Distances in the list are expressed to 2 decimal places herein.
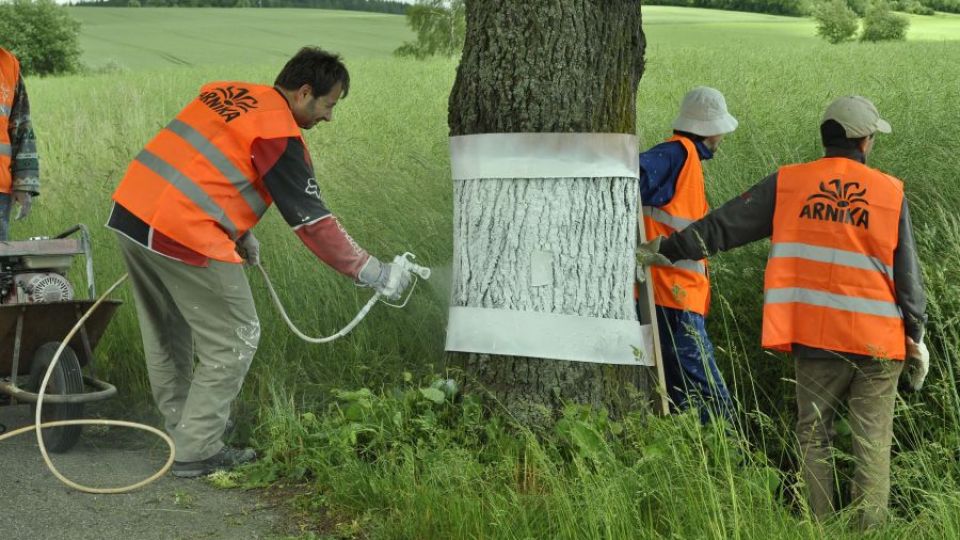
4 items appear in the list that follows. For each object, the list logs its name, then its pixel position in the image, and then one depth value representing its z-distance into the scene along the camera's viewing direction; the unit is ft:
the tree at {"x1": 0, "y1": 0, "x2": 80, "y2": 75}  175.63
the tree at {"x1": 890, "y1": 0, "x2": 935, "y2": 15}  187.52
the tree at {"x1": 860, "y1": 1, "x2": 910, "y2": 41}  159.02
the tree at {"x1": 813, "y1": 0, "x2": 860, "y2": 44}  170.54
